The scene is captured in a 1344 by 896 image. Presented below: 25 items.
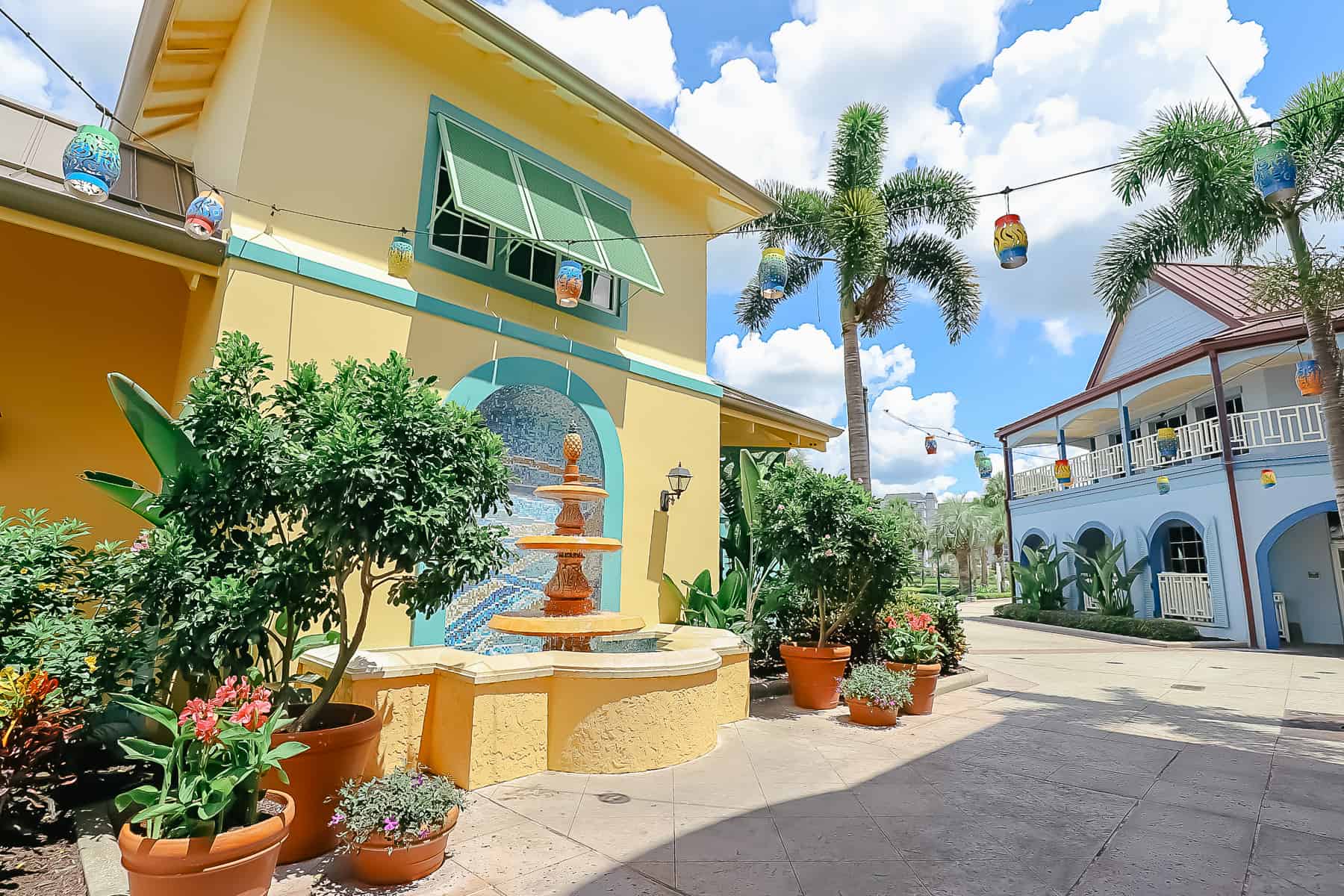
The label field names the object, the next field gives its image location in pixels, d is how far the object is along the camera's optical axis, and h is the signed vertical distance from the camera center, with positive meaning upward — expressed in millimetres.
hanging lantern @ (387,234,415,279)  7090 +3264
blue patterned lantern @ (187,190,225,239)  5688 +2957
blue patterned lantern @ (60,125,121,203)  5129 +3062
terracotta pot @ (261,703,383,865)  4062 -1321
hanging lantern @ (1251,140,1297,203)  7852 +4880
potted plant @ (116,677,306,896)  3070 -1187
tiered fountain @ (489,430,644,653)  6348 -242
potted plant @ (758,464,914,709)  8156 +275
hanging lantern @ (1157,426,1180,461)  17969 +3726
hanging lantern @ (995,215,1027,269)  8305 +4182
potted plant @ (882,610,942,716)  8047 -985
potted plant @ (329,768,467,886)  3711 -1470
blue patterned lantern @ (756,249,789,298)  9820 +4440
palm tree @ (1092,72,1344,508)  8609 +5374
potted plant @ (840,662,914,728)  7359 -1332
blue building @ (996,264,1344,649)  15625 +2733
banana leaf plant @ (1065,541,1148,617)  18469 -105
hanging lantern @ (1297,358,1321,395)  12164 +3756
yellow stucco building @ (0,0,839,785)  6426 +3410
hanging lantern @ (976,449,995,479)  23406 +3967
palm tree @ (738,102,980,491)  13688 +7726
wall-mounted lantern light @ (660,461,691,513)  9430 +1233
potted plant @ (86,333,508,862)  4027 +347
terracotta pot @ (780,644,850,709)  8234 -1242
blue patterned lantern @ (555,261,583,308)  7977 +3416
